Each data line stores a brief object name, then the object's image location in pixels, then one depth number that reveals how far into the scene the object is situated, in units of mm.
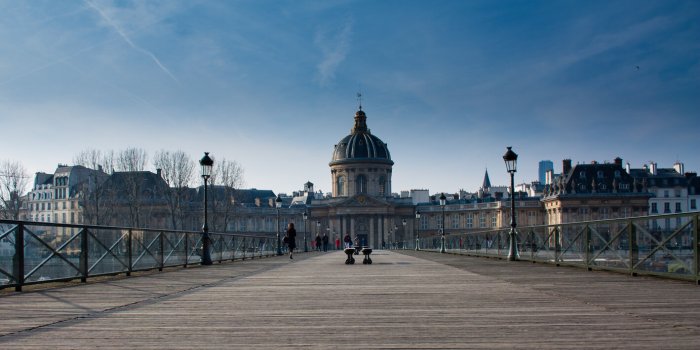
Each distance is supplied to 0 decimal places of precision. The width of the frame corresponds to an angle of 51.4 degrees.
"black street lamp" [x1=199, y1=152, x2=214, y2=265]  24406
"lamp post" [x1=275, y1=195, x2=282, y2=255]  41625
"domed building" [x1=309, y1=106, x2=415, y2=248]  133000
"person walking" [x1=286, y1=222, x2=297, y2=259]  31602
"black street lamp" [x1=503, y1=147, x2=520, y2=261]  24219
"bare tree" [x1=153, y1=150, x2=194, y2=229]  76250
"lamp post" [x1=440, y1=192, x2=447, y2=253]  41875
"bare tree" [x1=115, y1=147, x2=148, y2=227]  74875
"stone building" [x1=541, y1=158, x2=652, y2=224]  120312
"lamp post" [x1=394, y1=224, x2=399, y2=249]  136512
